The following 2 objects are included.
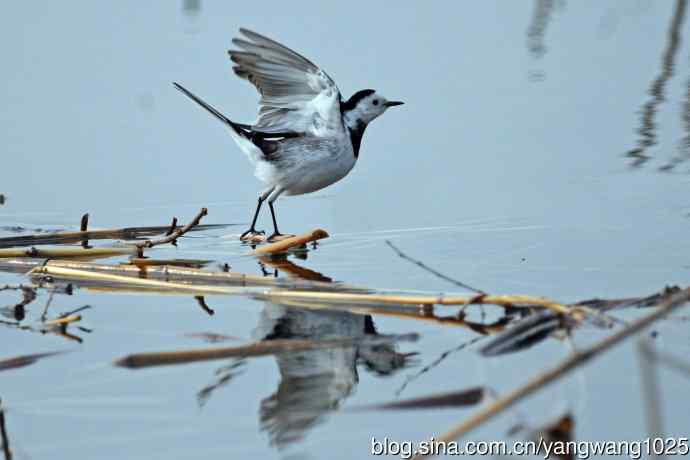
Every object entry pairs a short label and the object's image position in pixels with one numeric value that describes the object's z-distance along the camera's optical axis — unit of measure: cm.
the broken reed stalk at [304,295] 1028
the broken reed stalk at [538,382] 650
